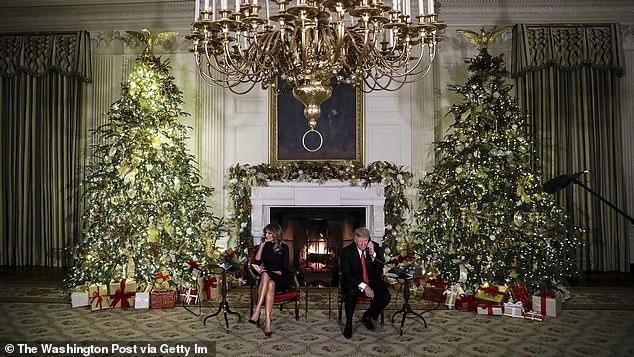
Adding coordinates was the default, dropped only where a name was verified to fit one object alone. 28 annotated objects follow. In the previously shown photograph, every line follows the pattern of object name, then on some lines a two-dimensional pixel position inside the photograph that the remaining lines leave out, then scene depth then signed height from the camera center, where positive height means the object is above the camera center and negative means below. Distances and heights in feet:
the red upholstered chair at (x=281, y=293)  17.93 -3.44
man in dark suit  17.25 -2.74
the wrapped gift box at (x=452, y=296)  20.27 -4.04
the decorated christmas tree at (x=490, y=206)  20.66 -0.51
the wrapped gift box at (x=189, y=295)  20.99 -4.03
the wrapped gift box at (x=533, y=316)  18.57 -4.46
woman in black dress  17.66 -2.39
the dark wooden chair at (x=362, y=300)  17.28 -3.61
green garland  26.61 +0.80
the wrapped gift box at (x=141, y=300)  20.18 -4.04
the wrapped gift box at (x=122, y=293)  20.30 -3.77
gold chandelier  12.02 +4.10
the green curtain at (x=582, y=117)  27.45 +4.06
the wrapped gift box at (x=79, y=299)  20.15 -3.96
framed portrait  27.86 +3.57
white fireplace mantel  26.52 -0.13
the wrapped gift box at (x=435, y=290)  21.39 -3.97
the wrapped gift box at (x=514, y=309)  19.08 -4.30
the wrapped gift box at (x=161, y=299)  20.22 -4.02
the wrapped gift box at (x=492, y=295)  19.58 -3.87
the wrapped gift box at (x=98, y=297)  19.90 -3.86
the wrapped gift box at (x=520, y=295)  19.27 -3.82
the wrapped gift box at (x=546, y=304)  18.90 -4.08
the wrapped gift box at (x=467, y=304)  19.90 -4.25
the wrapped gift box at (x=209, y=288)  21.71 -3.86
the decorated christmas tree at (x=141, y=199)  21.42 -0.09
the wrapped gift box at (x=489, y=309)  19.39 -4.37
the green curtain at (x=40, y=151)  29.22 +2.72
